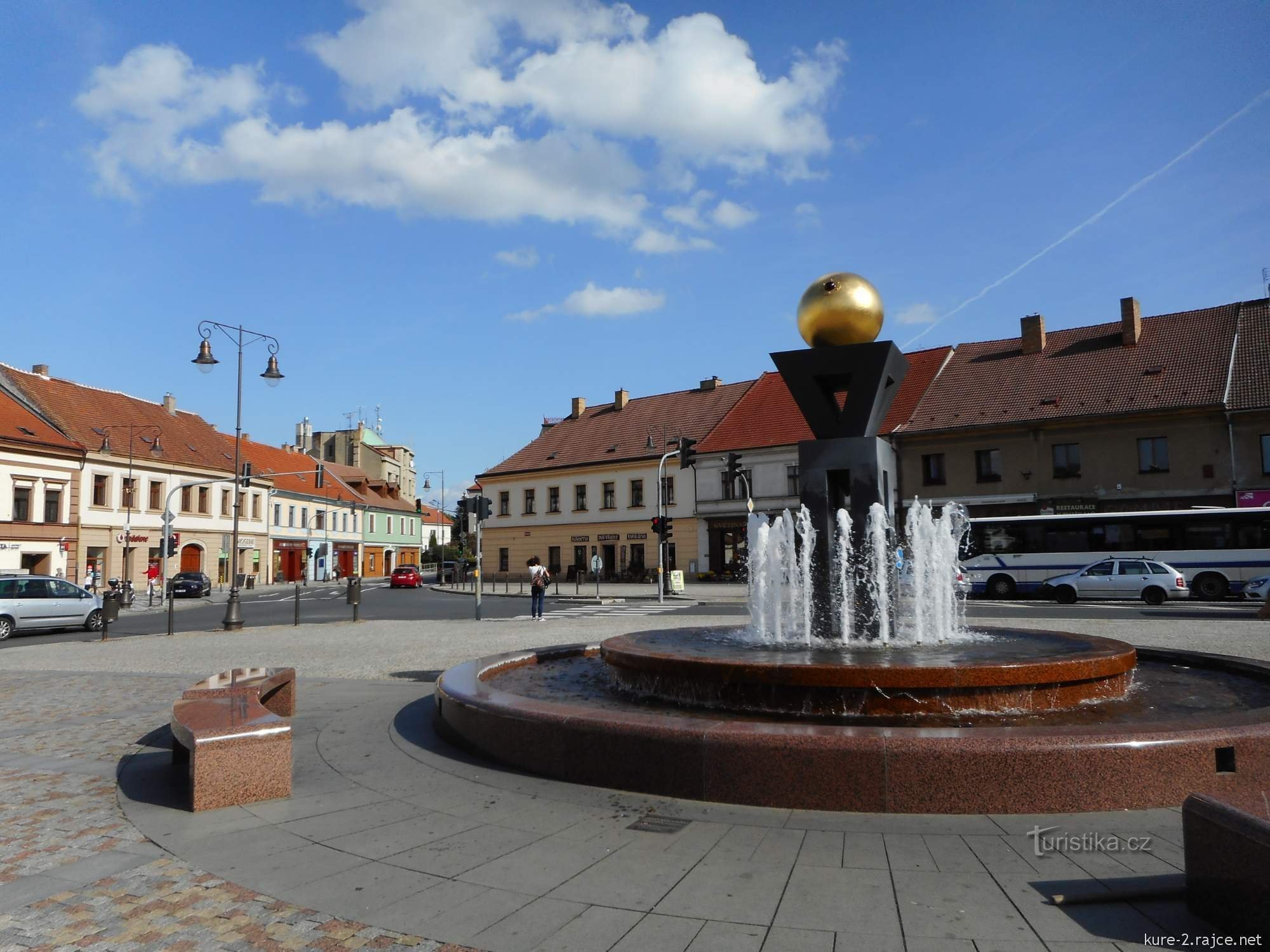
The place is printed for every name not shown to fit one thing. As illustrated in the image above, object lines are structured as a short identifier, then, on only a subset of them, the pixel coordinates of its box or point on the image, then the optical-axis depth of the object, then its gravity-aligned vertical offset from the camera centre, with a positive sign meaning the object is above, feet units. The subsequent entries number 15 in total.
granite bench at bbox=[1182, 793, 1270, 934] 10.56 -4.30
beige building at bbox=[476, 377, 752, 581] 163.63 +12.89
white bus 86.02 -0.54
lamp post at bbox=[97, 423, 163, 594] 141.79 +19.60
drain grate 16.57 -5.50
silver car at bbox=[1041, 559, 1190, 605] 86.84 -4.40
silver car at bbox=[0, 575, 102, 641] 71.51 -3.82
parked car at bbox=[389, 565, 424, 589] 169.48 -4.78
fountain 16.76 -3.99
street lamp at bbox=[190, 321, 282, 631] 73.31 +13.78
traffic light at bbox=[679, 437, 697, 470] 97.35 +11.14
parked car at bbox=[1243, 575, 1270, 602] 80.74 -4.88
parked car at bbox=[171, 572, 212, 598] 138.21 -4.39
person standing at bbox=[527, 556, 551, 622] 79.25 -3.28
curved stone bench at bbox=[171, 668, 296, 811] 18.53 -4.40
